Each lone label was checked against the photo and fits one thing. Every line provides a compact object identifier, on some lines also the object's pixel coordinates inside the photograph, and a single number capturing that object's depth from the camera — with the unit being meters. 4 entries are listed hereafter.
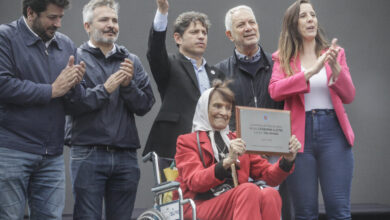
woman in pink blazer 5.25
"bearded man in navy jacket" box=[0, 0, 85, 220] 4.68
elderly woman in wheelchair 4.66
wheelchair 4.81
